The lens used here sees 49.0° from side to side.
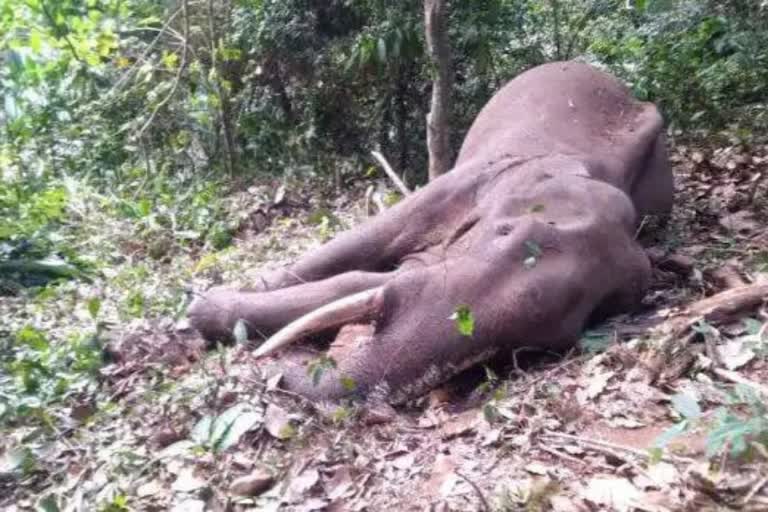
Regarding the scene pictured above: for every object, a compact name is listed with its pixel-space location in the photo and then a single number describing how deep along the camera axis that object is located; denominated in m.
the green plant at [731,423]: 2.03
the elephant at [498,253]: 3.06
